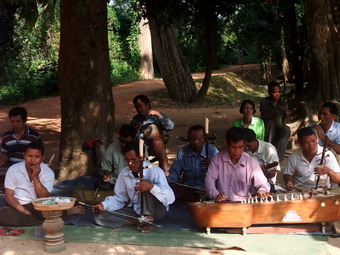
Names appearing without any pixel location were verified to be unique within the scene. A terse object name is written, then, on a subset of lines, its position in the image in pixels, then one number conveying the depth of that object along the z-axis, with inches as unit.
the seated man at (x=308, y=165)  207.9
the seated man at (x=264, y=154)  225.3
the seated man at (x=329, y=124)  250.1
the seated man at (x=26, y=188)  204.1
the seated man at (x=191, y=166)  233.9
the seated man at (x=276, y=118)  290.4
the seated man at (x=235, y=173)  199.9
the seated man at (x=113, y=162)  238.5
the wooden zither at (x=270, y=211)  187.0
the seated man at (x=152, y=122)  263.1
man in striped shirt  253.3
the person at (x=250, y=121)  266.5
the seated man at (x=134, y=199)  197.9
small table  180.5
